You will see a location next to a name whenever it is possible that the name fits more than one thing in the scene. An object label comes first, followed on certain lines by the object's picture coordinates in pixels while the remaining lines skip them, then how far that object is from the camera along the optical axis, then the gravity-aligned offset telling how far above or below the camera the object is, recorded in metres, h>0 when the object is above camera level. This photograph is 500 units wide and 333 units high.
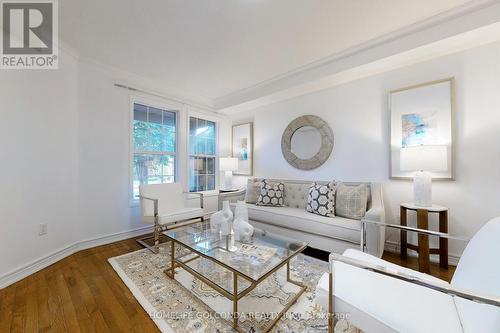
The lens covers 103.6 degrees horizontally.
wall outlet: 2.08 -0.65
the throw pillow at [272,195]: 3.10 -0.45
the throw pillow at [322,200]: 2.47 -0.44
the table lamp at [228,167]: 4.02 +0.00
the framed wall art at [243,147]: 4.13 +0.43
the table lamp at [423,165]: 1.91 +0.01
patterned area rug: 1.34 -1.07
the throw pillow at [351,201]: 2.33 -0.42
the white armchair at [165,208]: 2.51 -0.59
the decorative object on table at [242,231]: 1.87 -0.61
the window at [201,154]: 3.96 +0.27
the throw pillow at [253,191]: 3.30 -0.42
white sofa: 2.02 -0.68
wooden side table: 1.94 -0.75
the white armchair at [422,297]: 0.81 -0.66
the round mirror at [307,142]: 3.10 +0.41
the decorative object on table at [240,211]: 1.99 -0.45
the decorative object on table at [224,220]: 2.00 -0.55
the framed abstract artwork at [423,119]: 2.14 +0.54
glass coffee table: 1.35 -0.72
